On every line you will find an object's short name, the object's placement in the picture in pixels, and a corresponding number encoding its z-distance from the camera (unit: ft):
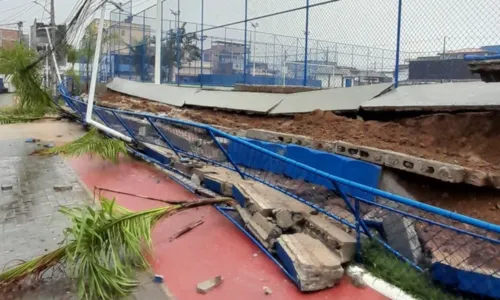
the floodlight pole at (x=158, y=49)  50.57
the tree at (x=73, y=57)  74.93
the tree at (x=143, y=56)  66.23
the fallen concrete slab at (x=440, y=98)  17.52
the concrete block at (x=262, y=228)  13.44
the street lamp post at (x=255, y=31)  41.35
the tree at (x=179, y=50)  54.39
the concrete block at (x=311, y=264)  11.19
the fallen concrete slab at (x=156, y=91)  40.27
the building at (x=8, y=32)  150.13
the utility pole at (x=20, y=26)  111.08
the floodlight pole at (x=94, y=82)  28.27
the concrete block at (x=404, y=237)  11.68
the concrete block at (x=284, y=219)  13.55
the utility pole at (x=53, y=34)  47.12
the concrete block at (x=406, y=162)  13.39
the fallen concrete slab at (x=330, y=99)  23.07
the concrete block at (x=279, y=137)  19.72
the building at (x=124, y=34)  69.17
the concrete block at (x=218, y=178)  18.37
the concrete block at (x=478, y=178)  13.08
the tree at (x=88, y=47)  76.68
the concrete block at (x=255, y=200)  14.19
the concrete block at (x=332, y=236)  12.17
